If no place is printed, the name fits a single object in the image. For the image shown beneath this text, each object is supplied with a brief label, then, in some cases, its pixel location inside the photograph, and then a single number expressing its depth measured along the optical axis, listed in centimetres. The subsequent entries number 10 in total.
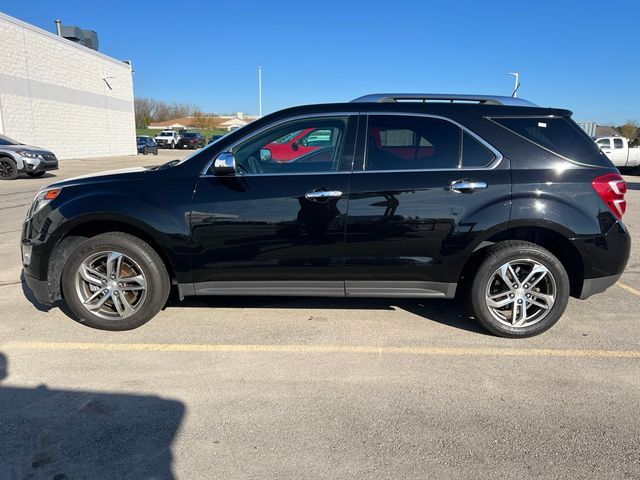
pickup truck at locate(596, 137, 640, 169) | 2452
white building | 2256
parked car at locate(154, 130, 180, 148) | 5072
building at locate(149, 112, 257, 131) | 9556
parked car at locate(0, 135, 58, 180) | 1520
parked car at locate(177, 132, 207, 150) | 4944
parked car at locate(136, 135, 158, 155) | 3831
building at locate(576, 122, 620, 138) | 3828
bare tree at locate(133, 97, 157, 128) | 8504
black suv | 360
